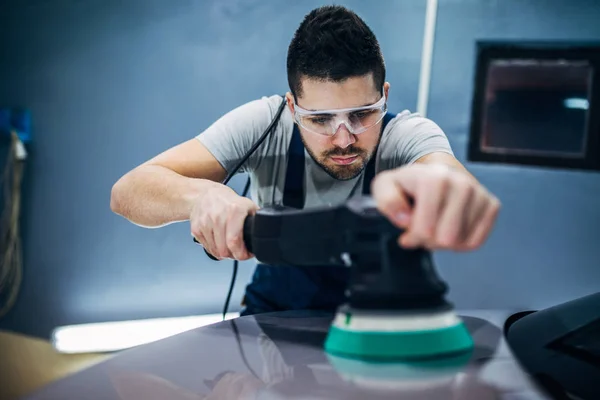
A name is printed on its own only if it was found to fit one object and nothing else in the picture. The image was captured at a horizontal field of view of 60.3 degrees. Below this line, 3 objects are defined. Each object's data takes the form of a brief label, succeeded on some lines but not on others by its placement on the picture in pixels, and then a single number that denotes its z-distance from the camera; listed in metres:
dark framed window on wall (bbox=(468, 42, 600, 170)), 2.48
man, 1.31
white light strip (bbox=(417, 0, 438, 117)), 2.43
